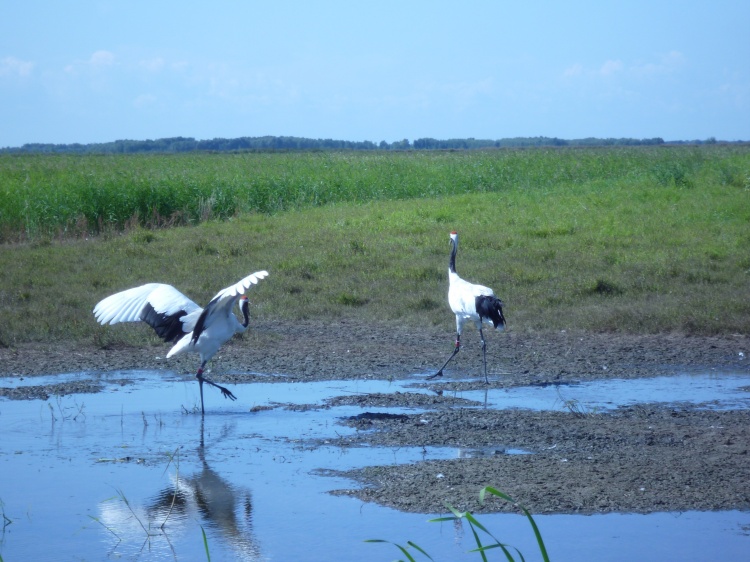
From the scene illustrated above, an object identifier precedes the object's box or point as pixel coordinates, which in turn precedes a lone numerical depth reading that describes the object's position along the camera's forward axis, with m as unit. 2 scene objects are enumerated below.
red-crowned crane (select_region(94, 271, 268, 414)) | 17.19
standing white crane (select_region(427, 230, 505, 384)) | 19.05
